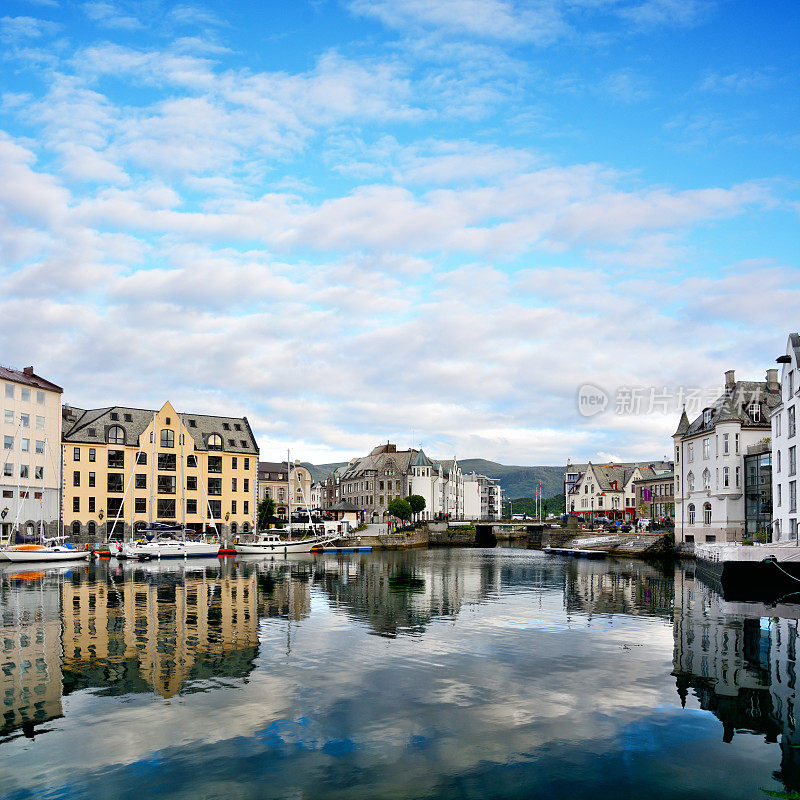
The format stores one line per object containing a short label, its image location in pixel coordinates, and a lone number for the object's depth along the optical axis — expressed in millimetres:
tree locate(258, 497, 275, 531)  152388
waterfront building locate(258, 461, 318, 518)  187200
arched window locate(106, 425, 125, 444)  114625
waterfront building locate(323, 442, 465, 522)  178000
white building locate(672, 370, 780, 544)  90688
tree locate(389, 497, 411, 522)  150875
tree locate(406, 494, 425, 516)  161000
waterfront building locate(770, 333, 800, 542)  60406
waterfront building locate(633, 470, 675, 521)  138250
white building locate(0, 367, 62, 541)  92312
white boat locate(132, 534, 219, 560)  87250
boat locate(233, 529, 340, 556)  96500
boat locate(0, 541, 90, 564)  78938
